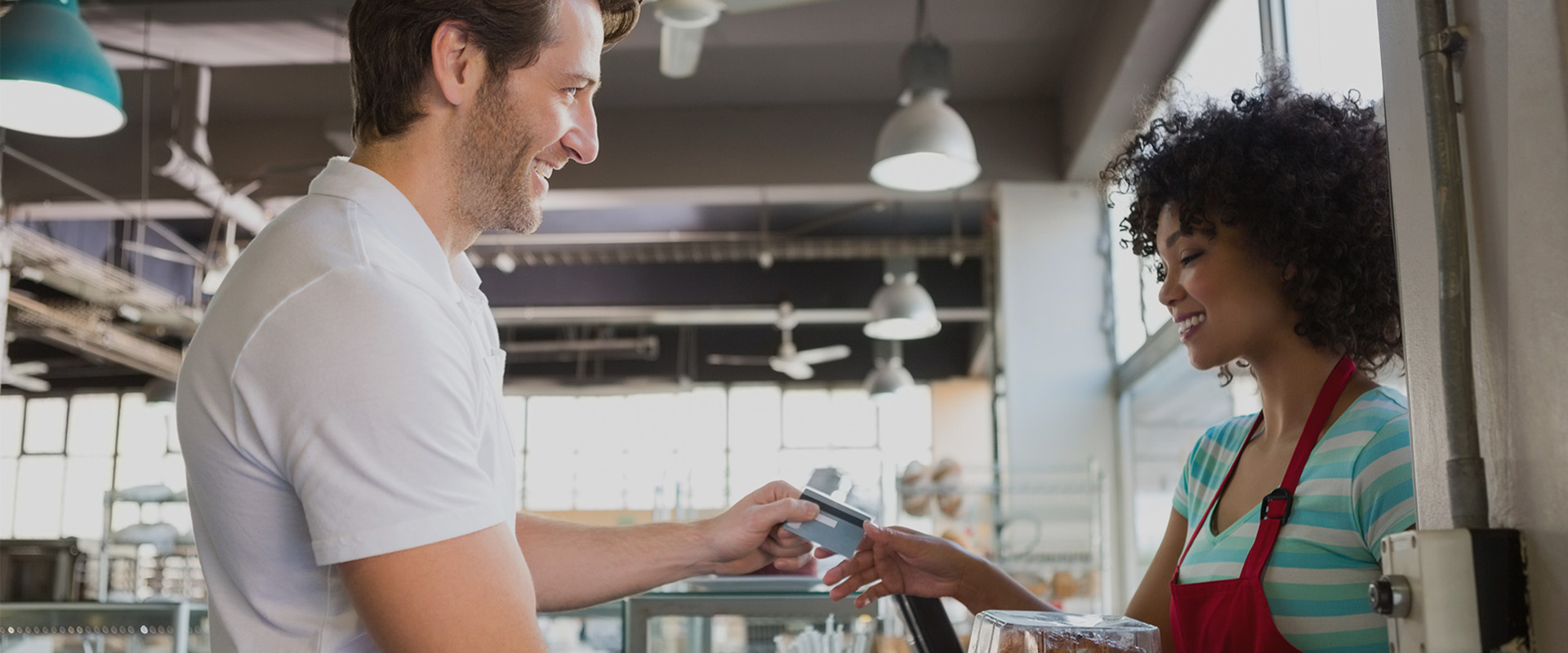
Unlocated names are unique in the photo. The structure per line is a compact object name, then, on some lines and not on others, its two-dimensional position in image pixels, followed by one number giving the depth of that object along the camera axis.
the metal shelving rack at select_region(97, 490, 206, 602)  5.40
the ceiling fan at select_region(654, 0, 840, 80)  3.43
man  0.88
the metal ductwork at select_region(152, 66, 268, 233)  6.42
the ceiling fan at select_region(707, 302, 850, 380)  9.58
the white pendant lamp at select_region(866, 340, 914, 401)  9.45
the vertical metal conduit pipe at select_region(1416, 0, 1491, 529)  0.93
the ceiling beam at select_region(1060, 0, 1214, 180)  4.91
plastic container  1.05
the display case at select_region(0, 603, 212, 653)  2.98
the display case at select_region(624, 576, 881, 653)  2.02
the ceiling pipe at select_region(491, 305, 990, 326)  10.36
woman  1.24
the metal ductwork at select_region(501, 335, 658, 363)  12.22
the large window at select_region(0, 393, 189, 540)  14.12
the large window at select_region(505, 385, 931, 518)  14.37
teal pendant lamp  3.34
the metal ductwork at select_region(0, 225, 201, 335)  7.61
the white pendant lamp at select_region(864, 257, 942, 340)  6.96
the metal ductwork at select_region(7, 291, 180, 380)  8.79
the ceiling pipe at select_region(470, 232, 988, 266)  8.57
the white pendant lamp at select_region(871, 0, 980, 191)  4.43
